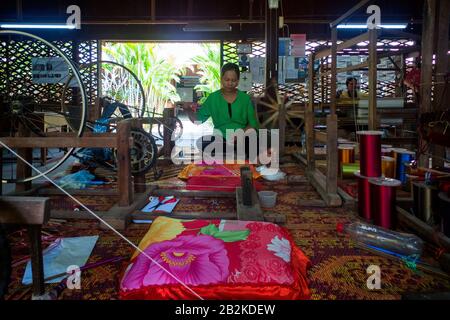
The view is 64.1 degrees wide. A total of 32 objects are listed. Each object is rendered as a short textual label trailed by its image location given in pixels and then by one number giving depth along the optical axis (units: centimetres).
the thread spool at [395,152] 297
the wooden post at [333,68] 299
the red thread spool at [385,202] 208
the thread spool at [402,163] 291
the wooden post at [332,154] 265
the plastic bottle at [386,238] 178
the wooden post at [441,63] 263
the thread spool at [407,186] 291
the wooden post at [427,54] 259
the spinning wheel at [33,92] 248
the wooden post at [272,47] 533
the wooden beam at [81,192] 297
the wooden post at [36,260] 128
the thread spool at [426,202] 210
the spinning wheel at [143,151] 314
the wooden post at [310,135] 361
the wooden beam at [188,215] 224
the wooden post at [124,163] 243
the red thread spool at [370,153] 225
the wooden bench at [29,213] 123
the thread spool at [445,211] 174
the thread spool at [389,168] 299
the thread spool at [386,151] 320
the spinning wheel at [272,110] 475
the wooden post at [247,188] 237
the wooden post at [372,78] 231
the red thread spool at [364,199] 223
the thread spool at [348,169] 345
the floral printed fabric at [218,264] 134
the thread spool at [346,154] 352
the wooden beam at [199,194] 288
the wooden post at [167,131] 465
